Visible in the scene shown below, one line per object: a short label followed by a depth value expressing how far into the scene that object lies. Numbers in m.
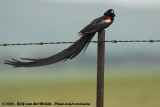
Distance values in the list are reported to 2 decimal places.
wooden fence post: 10.06
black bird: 9.86
